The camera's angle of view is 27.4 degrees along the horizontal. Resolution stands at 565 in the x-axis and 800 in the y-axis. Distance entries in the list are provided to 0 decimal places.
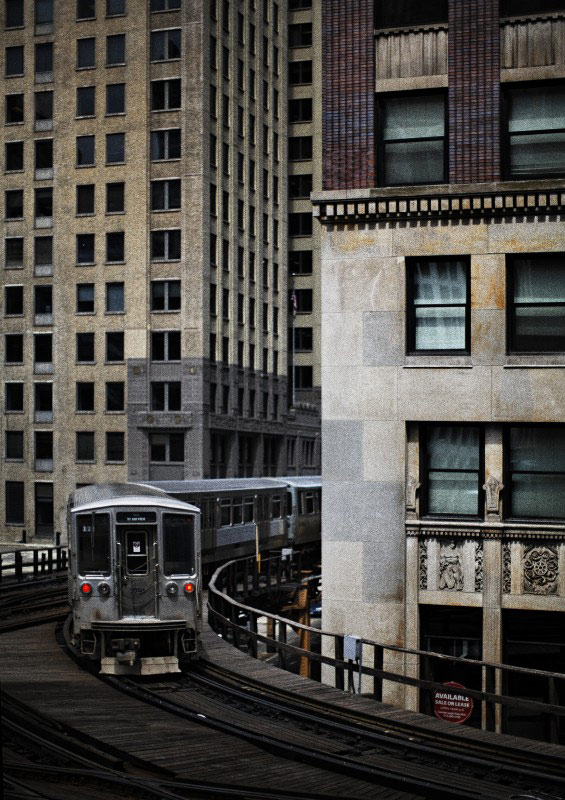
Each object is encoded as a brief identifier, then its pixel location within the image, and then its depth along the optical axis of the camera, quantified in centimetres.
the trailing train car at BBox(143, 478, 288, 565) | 4262
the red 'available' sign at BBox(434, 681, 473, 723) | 1869
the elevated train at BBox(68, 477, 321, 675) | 2081
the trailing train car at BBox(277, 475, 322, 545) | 5425
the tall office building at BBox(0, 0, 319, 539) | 7450
